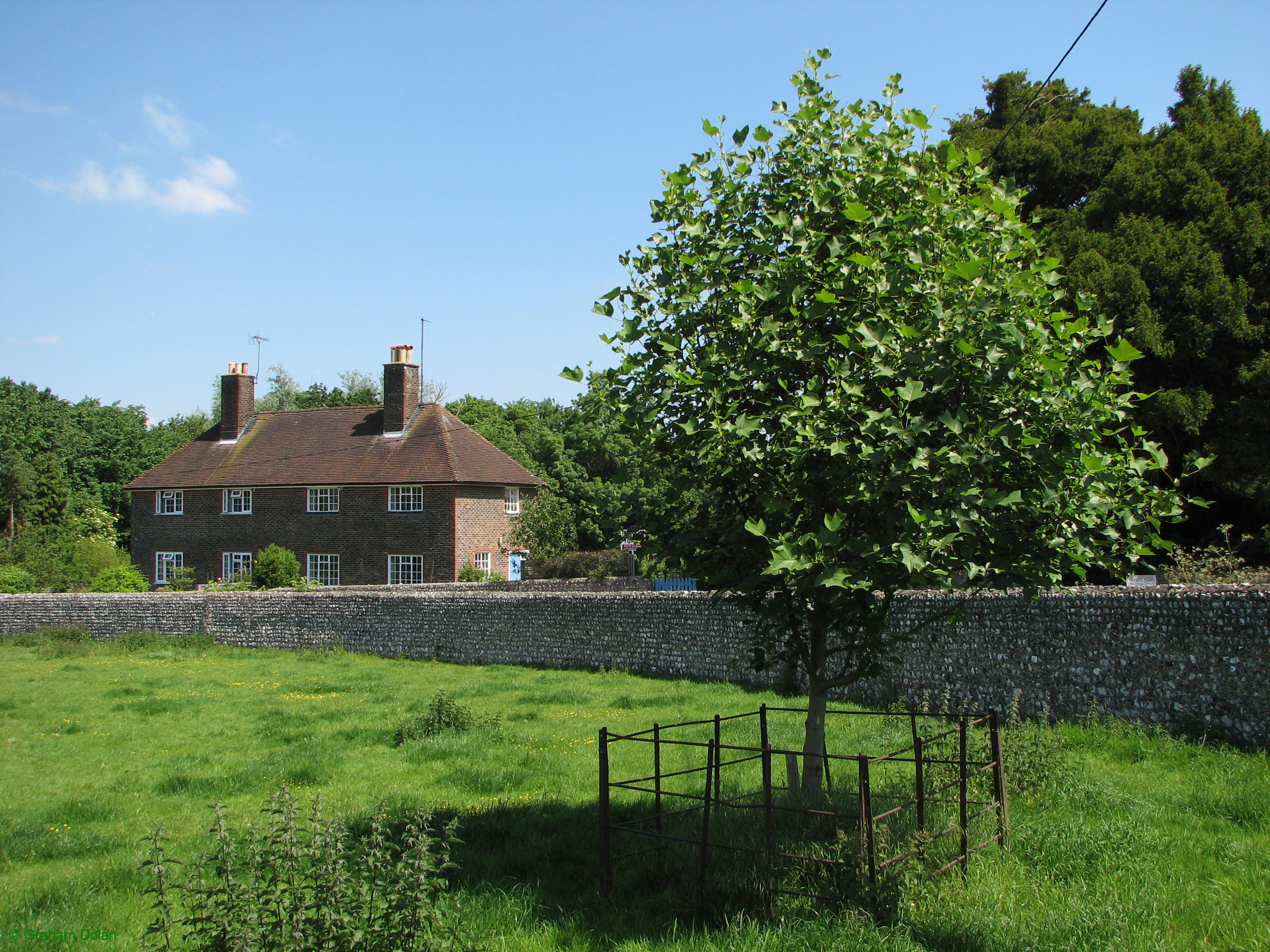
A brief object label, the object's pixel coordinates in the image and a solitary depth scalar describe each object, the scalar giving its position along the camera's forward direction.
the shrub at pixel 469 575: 35.53
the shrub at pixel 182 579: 35.50
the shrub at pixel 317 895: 4.39
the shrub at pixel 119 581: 34.34
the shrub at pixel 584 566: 34.28
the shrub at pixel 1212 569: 15.89
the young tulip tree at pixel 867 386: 5.59
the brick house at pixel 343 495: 36.78
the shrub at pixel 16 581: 36.16
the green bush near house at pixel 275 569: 34.69
